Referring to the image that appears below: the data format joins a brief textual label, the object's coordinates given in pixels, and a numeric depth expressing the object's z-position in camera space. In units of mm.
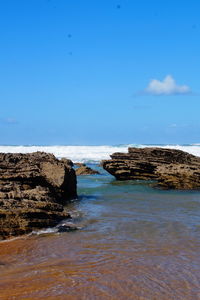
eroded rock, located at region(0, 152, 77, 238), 7297
